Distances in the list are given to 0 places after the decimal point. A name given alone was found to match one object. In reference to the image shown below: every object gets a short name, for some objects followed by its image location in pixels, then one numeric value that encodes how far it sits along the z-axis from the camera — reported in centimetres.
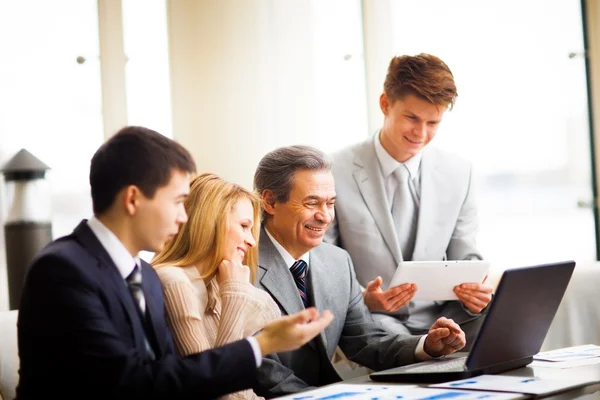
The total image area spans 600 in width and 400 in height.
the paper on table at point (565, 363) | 237
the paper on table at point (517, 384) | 195
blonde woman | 226
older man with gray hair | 282
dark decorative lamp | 374
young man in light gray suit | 364
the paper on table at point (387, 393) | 190
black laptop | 217
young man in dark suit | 170
